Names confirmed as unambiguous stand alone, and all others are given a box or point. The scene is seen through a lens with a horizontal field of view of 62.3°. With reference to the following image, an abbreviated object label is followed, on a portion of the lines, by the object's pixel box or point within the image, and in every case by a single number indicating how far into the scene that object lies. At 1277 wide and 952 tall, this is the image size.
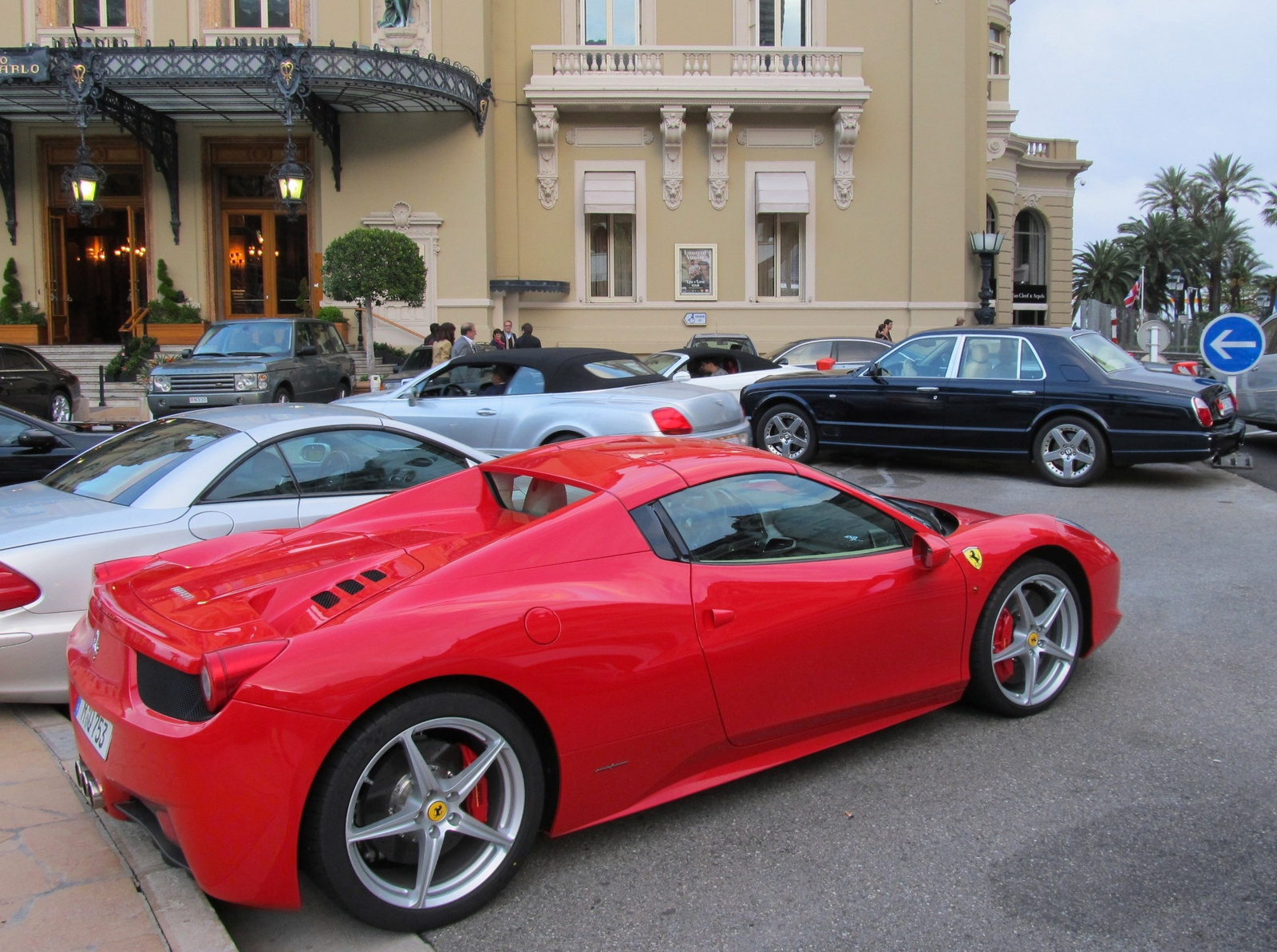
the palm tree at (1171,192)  65.88
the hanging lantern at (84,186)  19.62
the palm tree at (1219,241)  61.34
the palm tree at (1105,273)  65.44
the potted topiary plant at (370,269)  20.38
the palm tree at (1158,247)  62.66
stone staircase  19.89
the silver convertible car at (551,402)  9.23
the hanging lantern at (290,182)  19.08
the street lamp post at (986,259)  25.97
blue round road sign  11.27
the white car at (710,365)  14.87
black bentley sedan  10.09
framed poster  26.70
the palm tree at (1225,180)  63.47
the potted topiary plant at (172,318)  23.30
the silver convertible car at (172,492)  4.53
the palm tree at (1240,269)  64.66
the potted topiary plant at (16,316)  23.59
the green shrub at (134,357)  22.08
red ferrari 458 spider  2.87
